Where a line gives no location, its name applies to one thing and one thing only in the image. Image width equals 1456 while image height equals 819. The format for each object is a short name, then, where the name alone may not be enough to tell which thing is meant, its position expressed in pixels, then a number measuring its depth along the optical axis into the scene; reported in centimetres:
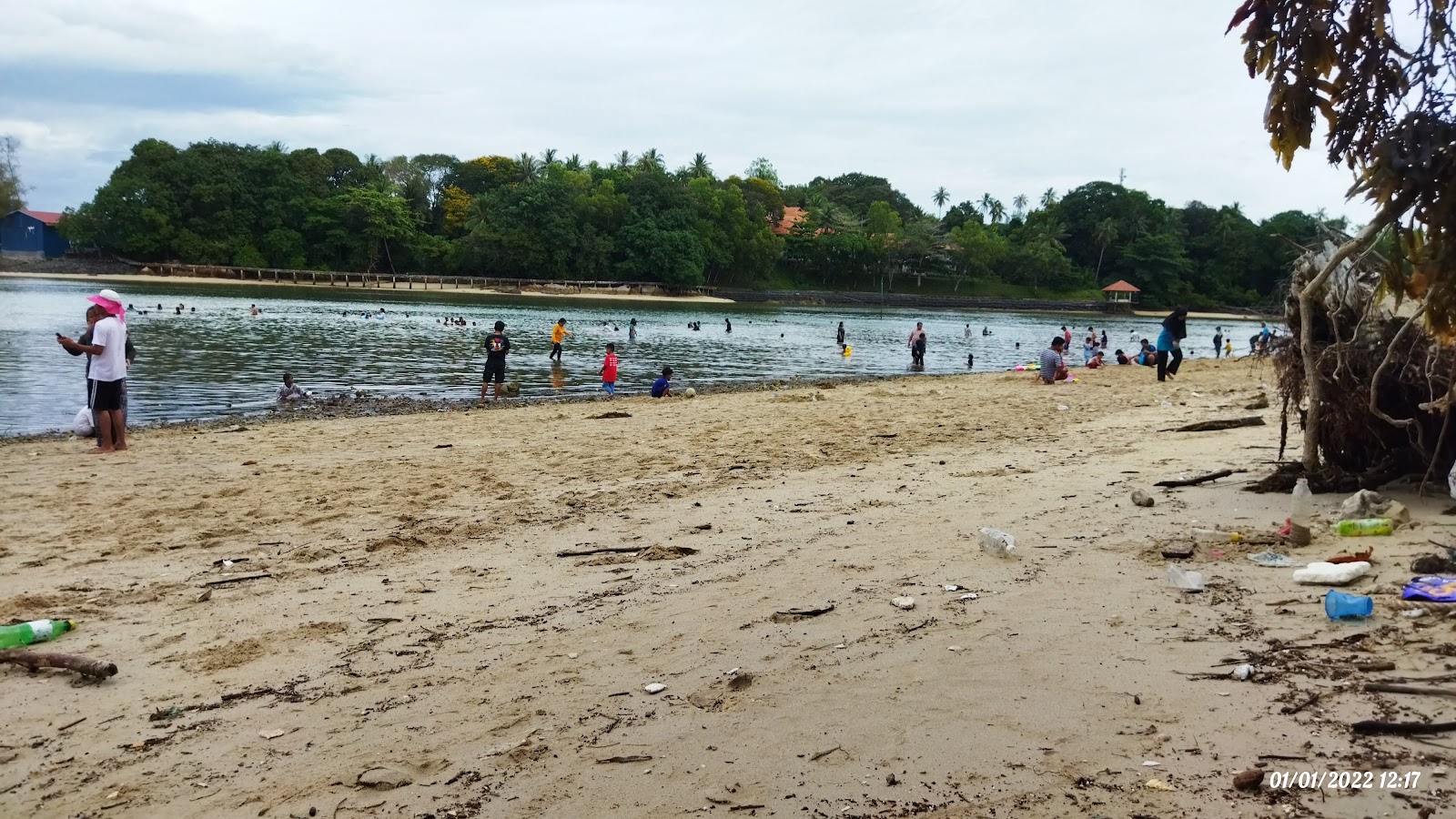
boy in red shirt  1961
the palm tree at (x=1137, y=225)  10912
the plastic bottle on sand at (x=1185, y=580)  493
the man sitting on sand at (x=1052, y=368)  2078
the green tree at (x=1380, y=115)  290
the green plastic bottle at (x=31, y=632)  464
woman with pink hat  1020
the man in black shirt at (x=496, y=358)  1783
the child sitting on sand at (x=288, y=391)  1767
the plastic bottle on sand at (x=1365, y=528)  558
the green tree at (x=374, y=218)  8288
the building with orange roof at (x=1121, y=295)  9638
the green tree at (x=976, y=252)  10412
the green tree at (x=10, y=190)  8488
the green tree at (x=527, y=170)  10088
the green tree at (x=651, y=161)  11014
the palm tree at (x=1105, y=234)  10781
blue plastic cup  423
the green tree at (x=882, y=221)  10394
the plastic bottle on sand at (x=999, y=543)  570
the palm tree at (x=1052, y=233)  10812
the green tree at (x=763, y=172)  13250
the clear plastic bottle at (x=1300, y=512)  560
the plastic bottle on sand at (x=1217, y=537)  584
